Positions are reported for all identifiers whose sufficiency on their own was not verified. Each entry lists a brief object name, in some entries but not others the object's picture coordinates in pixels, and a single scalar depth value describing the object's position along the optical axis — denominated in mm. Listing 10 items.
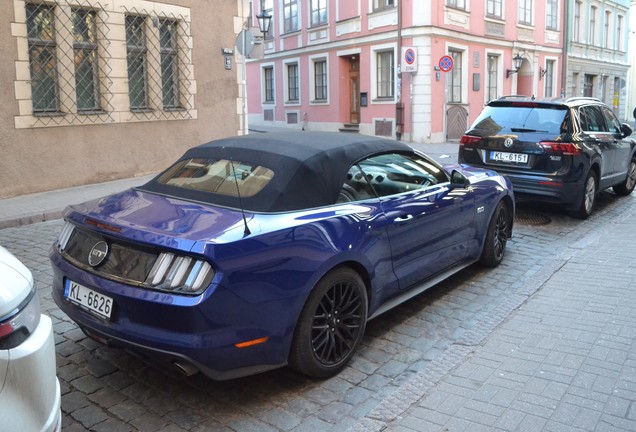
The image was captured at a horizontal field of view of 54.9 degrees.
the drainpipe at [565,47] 31948
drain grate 8783
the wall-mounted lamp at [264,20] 21466
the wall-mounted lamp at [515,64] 27906
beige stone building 10906
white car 2135
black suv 8367
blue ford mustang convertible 3240
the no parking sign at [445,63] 20344
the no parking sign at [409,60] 22219
